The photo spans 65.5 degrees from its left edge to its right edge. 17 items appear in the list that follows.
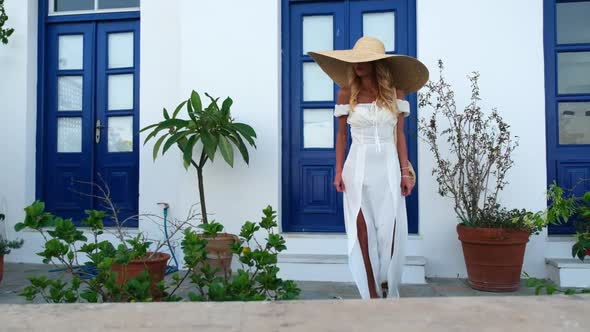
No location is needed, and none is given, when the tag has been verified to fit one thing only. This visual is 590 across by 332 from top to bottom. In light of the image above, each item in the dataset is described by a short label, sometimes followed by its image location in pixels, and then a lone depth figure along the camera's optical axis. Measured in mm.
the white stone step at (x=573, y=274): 3285
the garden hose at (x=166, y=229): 3844
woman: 2588
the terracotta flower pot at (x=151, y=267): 2594
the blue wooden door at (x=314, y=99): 3982
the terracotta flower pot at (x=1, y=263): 3312
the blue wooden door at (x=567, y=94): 3748
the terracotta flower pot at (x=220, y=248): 3381
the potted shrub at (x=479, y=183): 3178
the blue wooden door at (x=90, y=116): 4434
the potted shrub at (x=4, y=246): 3271
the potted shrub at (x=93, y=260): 1979
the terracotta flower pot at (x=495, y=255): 3146
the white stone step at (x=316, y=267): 3588
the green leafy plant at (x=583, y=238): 3066
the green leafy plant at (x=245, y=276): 1969
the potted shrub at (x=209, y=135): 3443
